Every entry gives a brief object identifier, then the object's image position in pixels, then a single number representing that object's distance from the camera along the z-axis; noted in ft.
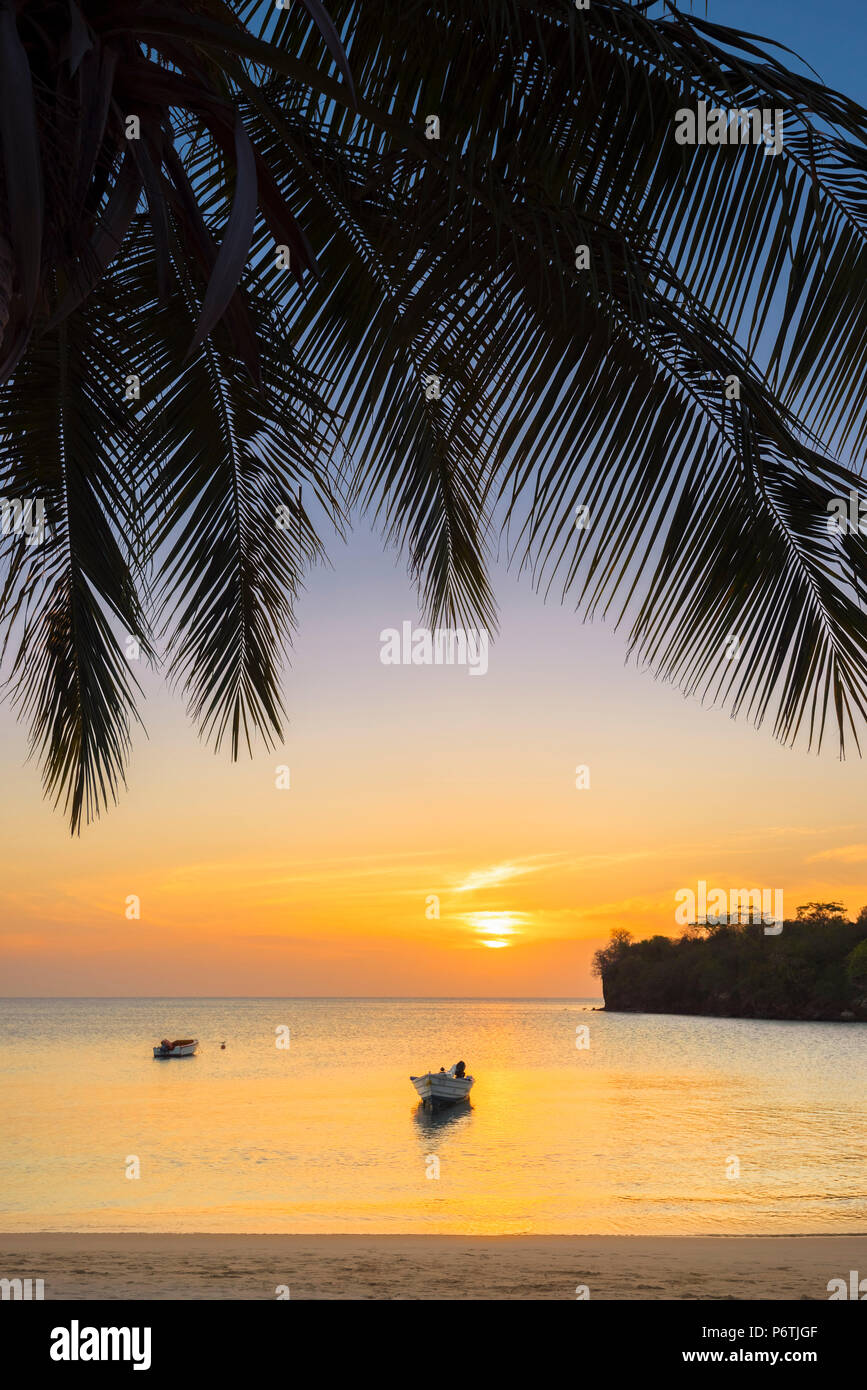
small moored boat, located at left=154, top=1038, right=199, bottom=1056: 171.42
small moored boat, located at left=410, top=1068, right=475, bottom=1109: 101.70
